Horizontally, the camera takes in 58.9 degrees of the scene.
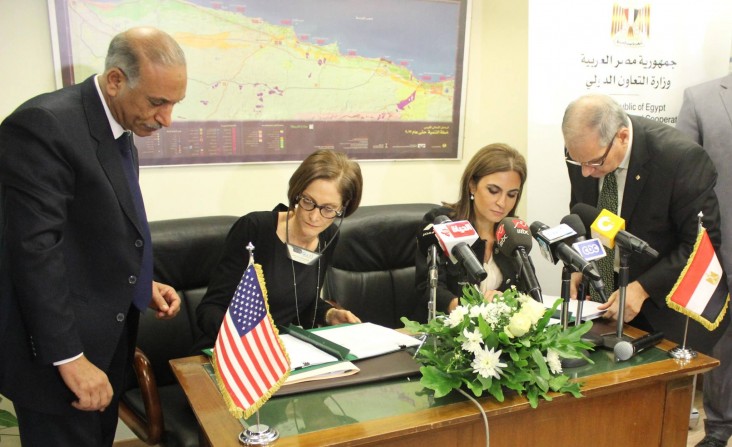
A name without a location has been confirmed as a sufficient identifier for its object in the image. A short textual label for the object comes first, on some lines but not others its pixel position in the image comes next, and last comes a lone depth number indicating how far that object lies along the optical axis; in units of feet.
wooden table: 4.99
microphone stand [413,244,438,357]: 6.01
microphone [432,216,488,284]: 5.74
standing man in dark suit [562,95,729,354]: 7.85
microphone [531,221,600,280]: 5.91
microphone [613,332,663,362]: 6.46
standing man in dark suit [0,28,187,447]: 4.86
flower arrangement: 5.37
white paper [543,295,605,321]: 7.42
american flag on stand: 4.75
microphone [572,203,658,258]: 6.38
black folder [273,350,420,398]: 5.55
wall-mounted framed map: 8.87
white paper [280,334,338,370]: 5.87
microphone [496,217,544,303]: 6.30
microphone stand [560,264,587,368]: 6.27
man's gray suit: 10.12
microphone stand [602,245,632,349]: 6.66
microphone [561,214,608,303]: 5.92
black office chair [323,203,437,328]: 9.25
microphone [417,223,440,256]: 6.48
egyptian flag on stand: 6.77
